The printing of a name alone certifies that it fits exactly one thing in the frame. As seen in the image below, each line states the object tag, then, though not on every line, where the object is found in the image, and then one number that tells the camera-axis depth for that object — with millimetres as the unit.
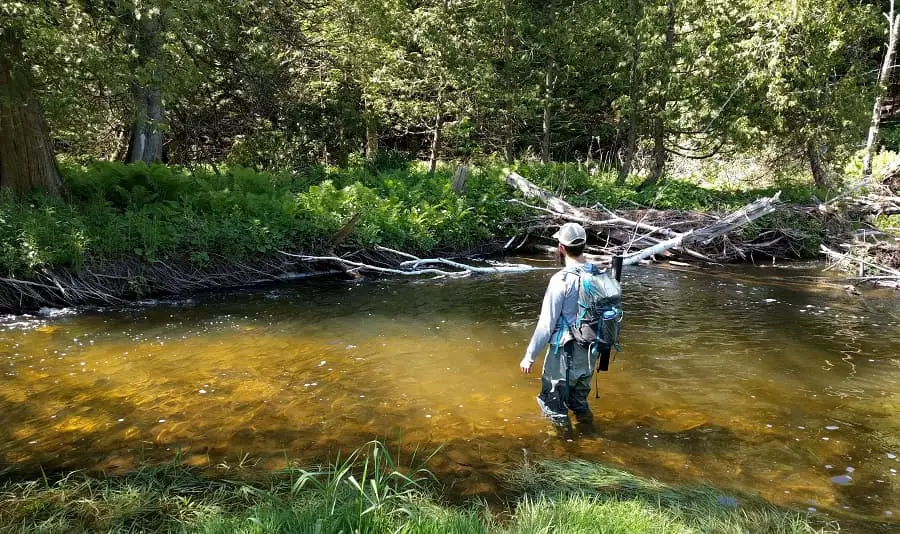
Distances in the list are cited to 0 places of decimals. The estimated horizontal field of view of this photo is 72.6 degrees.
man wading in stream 4887
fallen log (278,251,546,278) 11469
